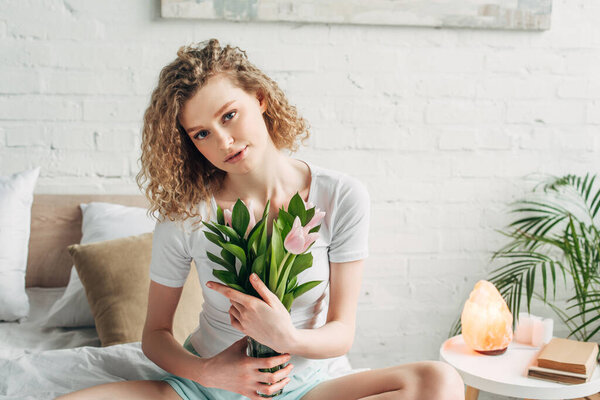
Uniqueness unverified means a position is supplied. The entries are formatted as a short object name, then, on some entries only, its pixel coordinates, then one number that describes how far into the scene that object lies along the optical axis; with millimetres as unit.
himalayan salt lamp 1730
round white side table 1577
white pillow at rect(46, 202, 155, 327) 1786
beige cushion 1612
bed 1285
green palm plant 2191
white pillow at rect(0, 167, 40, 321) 1817
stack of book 1603
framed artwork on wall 2014
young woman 1098
